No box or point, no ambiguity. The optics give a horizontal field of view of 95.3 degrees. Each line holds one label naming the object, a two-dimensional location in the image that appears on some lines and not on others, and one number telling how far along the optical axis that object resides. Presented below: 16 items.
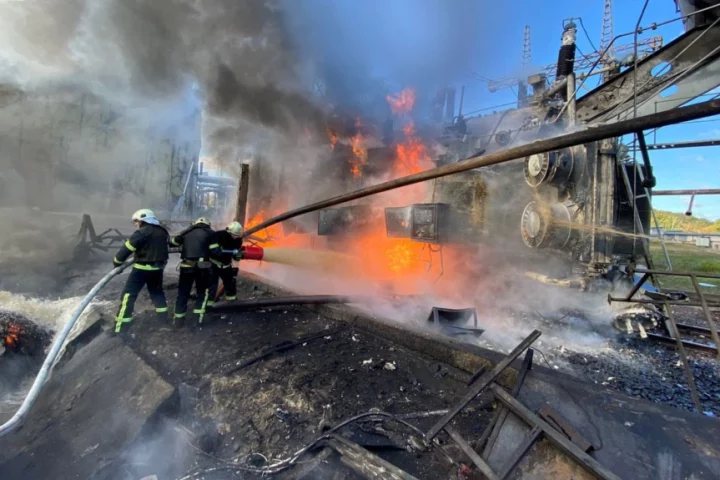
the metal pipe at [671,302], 3.87
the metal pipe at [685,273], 3.71
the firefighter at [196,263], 5.45
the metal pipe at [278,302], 6.00
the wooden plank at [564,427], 2.20
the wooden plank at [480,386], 2.59
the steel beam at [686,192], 8.82
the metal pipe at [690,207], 9.40
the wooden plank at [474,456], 2.12
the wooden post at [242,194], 8.20
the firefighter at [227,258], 6.16
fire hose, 2.99
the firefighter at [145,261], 5.04
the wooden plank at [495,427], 2.40
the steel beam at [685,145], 8.95
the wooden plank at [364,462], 2.24
